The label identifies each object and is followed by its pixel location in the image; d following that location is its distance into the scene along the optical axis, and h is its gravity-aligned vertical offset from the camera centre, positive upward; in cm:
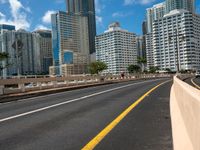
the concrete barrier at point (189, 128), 211 -86
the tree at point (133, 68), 10538 +252
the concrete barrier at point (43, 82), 1305 -83
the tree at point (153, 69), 10622 +168
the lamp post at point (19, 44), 2959 +532
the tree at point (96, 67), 8489 +297
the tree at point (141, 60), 9756 +665
